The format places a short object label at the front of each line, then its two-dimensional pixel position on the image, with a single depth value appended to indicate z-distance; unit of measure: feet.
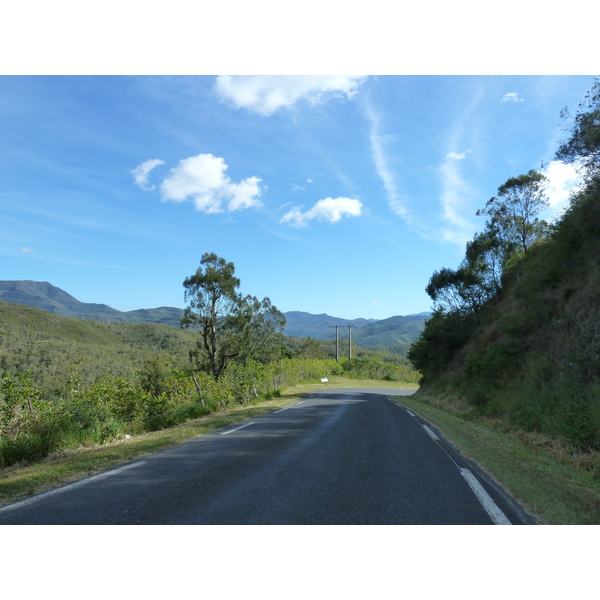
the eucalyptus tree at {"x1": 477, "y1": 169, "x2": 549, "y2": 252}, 87.81
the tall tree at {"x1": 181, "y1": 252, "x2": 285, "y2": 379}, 91.40
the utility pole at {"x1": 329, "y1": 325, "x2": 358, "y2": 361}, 221.56
